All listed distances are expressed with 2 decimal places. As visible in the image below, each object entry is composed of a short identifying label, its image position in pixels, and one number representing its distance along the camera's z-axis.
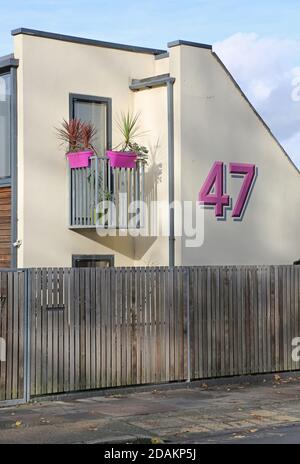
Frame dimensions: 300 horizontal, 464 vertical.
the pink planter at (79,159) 17.64
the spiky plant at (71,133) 17.76
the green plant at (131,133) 18.61
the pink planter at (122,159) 17.89
